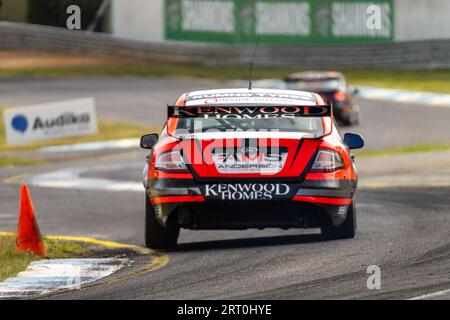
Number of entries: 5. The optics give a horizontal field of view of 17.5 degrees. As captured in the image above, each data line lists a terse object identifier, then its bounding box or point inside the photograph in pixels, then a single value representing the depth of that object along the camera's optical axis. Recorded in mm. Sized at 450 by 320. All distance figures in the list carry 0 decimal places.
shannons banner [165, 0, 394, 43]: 43281
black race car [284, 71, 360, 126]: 32781
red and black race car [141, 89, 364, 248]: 12250
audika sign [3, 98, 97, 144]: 28875
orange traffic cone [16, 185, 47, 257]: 12719
